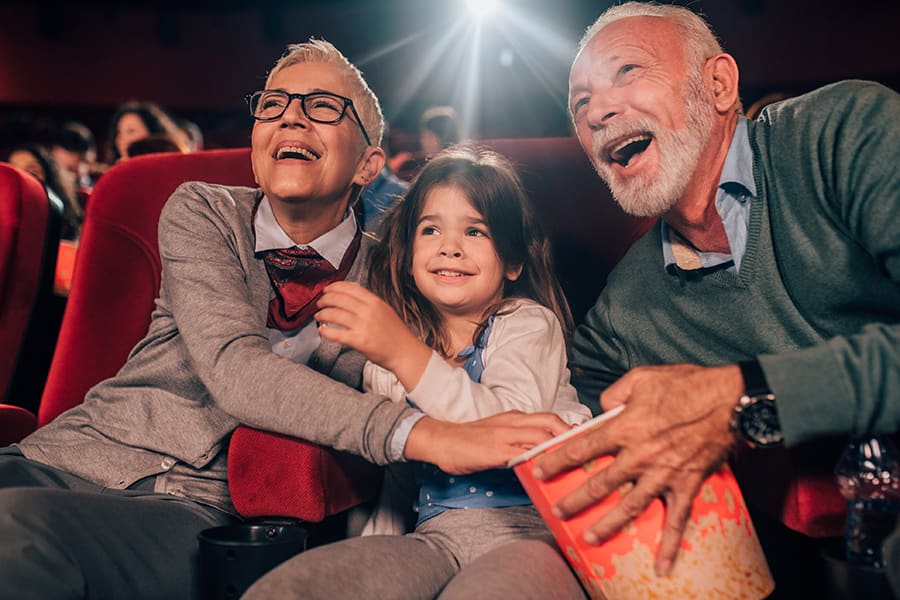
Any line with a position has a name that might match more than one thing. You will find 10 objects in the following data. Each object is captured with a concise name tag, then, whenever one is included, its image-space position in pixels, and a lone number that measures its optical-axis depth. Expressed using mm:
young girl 1045
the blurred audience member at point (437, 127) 5072
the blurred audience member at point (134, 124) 4395
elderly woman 1110
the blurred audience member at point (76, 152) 5629
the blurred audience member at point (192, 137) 5402
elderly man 958
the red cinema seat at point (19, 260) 1758
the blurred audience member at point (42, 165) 3643
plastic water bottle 996
